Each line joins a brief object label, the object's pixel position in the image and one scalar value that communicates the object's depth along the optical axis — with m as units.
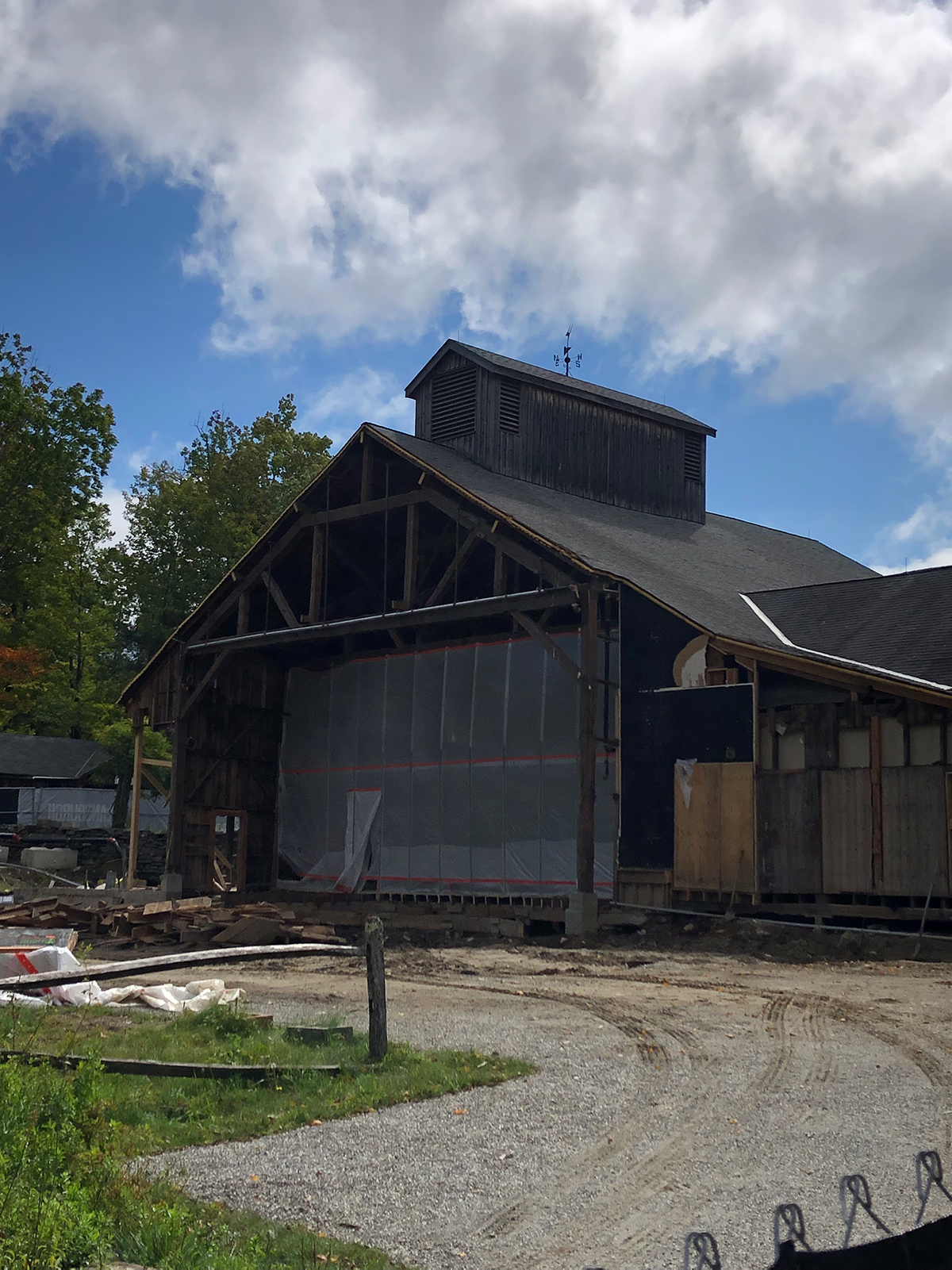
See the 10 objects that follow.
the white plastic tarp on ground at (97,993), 12.40
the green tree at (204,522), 47.56
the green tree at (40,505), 38.09
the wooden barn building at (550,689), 19.91
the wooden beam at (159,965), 9.04
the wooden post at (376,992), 9.36
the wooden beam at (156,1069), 8.34
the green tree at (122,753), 42.91
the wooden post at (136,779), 30.83
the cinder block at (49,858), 37.97
